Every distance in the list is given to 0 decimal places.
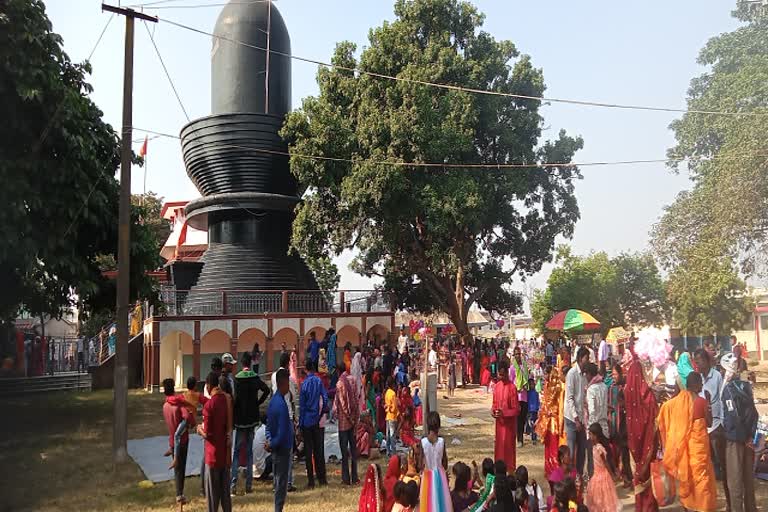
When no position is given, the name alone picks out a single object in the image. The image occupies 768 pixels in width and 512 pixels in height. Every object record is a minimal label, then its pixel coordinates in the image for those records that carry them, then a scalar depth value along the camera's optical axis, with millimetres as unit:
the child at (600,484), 5754
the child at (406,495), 5062
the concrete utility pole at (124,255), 9523
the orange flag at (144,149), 36688
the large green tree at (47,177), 11789
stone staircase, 18625
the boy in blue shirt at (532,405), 10984
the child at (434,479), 5359
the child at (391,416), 9703
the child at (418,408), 12361
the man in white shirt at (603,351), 18016
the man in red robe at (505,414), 8031
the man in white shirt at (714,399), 6461
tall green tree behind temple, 22156
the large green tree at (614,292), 36250
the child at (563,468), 5954
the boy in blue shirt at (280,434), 6629
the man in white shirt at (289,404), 7048
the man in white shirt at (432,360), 18484
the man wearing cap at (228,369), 7659
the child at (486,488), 5157
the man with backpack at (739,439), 6051
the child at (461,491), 5414
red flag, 40000
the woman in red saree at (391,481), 5633
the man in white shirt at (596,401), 7375
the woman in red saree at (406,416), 9750
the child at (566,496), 4855
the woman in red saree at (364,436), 9750
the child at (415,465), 5690
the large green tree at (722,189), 18297
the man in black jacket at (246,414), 7484
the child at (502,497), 4836
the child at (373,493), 5582
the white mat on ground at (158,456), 8938
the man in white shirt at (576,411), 7625
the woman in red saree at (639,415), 6746
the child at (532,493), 5316
